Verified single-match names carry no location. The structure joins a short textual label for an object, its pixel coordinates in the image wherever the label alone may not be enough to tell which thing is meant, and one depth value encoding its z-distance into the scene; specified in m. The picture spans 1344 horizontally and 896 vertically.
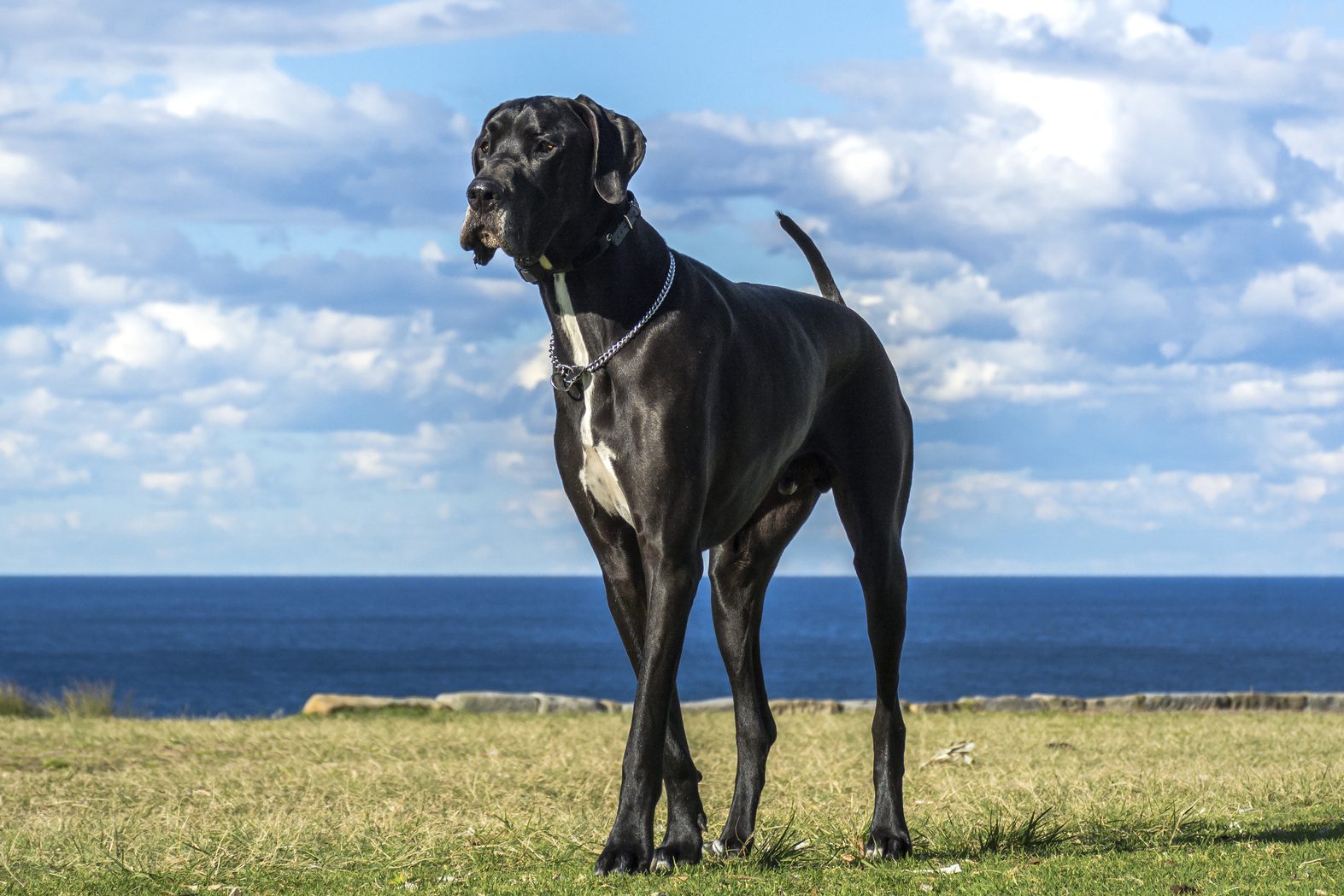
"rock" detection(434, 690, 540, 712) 16.64
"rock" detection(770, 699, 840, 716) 15.90
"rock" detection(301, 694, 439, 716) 16.14
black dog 5.27
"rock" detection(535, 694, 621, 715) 16.66
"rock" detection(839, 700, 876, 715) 16.05
